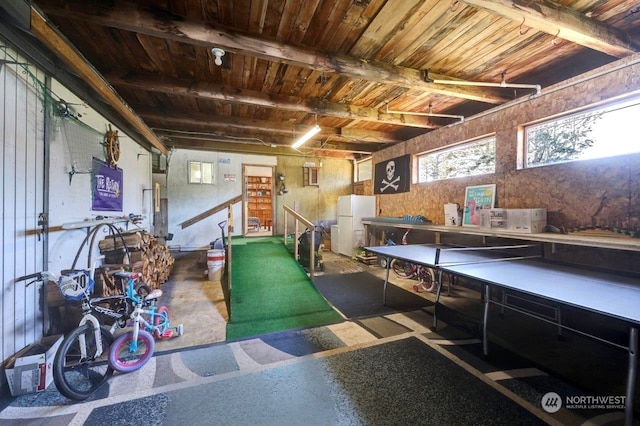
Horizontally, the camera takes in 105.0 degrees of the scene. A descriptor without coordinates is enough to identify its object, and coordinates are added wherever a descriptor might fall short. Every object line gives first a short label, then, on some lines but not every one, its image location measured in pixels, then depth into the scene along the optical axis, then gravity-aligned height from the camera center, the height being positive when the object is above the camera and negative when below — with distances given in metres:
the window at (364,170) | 8.19 +1.37
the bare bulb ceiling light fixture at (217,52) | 2.65 +1.70
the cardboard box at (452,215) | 4.55 -0.08
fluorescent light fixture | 4.91 +1.60
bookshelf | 9.78 +0.27
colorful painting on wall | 4.14 +0.17
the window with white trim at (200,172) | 6.92 +1.00
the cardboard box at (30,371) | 1.90 -1.30
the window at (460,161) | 4.32 +1.00
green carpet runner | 3.09 -1.34
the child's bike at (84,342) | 1.90 -1.17
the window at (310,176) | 8.04 +1.08
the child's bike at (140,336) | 2.21 -1.29
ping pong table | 1.50 -0.60
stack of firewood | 2.84 -0.79
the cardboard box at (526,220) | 3.23 -0.11
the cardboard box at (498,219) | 3.51 -0.11
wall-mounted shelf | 2.33 -0.29
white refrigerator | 6.94 -0.27
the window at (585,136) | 2.77 +0.99
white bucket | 4.78 -1.10
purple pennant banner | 3.39 +0.29
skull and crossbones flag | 6.16 +0.93
